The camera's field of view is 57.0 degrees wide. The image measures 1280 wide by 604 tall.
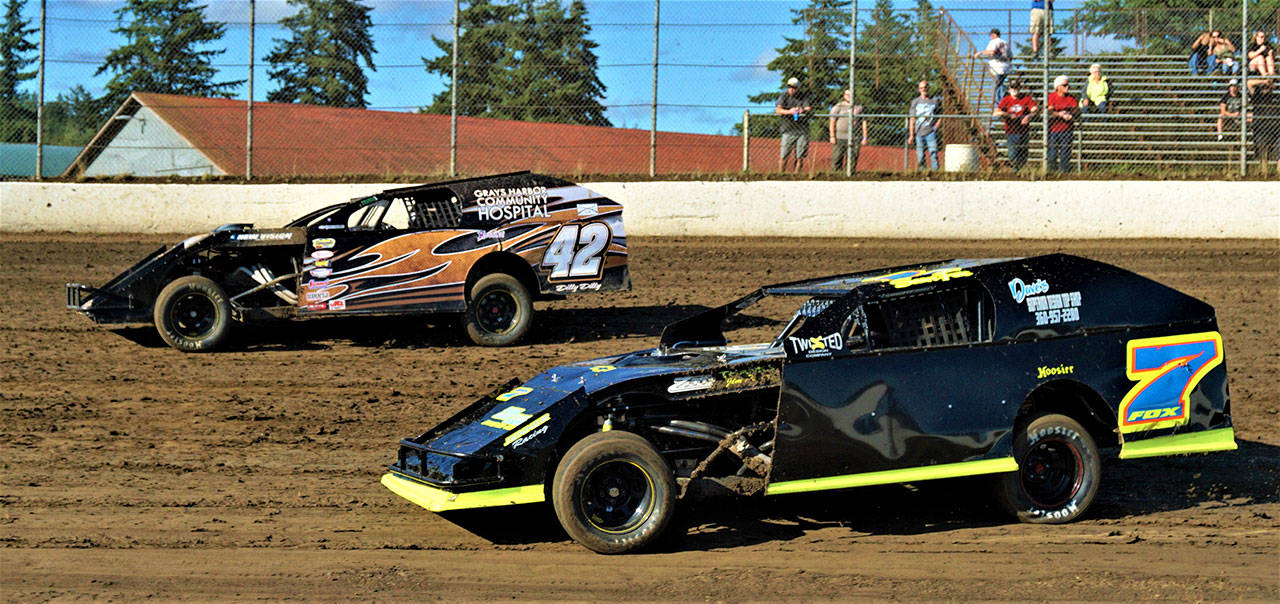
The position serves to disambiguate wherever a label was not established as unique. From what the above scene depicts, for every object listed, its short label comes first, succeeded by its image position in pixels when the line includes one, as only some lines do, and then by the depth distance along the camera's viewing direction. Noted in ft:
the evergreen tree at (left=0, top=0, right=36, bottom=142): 52.85
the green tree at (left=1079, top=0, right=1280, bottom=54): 56.08
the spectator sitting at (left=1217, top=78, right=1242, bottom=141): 53.11
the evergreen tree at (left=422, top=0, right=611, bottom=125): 51.90
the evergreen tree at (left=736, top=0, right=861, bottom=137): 53.36
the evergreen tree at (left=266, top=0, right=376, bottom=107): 53.11
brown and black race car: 34.63
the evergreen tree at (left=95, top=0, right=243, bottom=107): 53.78
